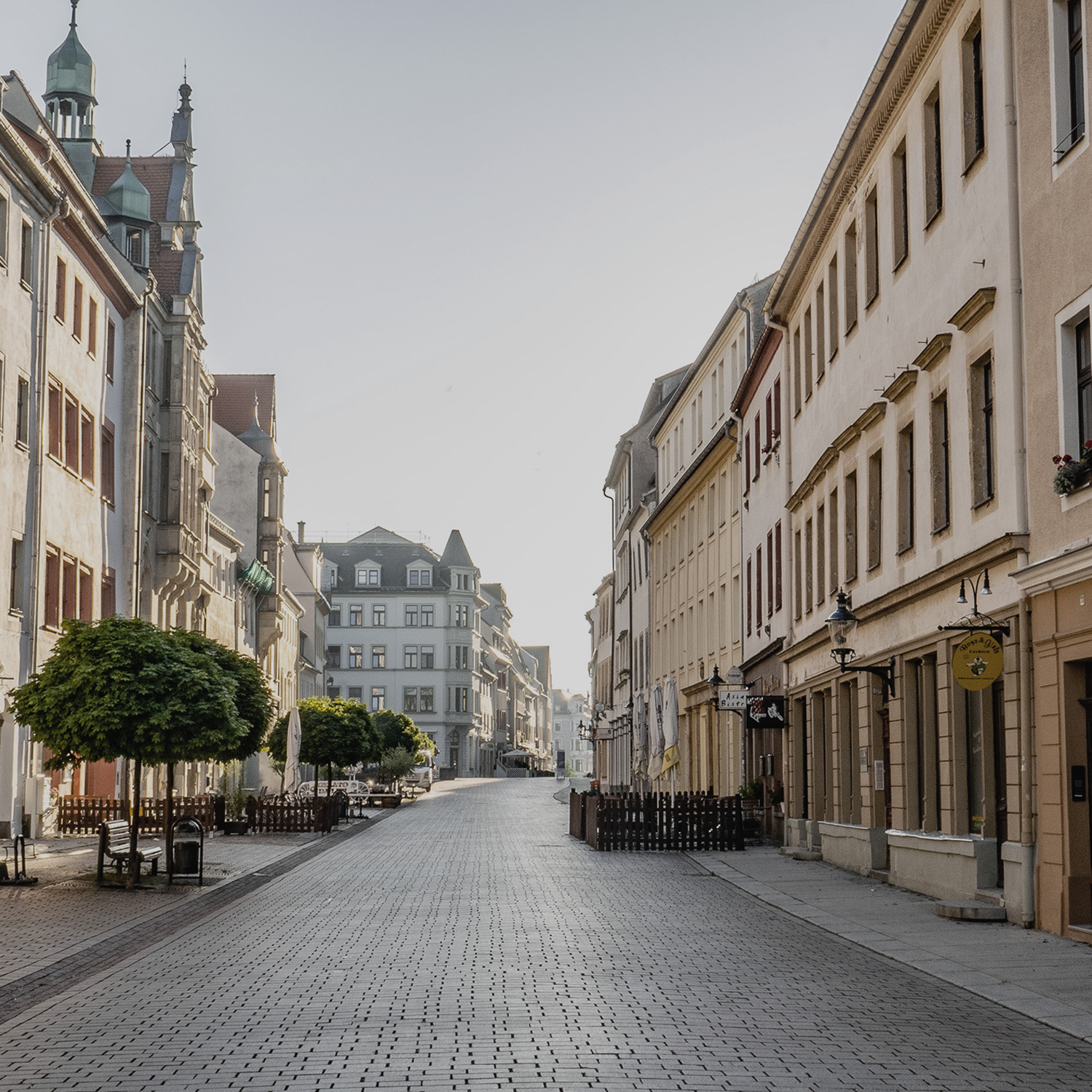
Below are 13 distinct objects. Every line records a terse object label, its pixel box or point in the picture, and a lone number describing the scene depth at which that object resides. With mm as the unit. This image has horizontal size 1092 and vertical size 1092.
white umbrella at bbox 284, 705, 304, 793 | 39344
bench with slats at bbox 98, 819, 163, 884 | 21734
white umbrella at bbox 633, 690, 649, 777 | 49153
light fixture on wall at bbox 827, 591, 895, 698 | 22181
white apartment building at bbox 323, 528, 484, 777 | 125938
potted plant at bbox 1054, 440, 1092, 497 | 14375
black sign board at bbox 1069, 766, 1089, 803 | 14930
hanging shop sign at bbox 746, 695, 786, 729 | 31312
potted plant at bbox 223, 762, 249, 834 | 36844
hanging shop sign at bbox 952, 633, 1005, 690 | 16188
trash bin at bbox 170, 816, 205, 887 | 22734
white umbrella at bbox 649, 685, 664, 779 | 39938
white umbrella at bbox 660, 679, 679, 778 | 37938
